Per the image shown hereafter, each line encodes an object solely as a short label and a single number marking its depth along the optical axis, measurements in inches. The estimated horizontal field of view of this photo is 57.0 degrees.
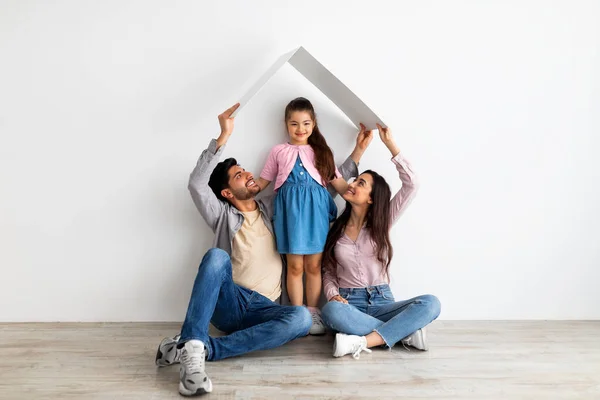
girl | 87.2
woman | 86.8
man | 70.8
